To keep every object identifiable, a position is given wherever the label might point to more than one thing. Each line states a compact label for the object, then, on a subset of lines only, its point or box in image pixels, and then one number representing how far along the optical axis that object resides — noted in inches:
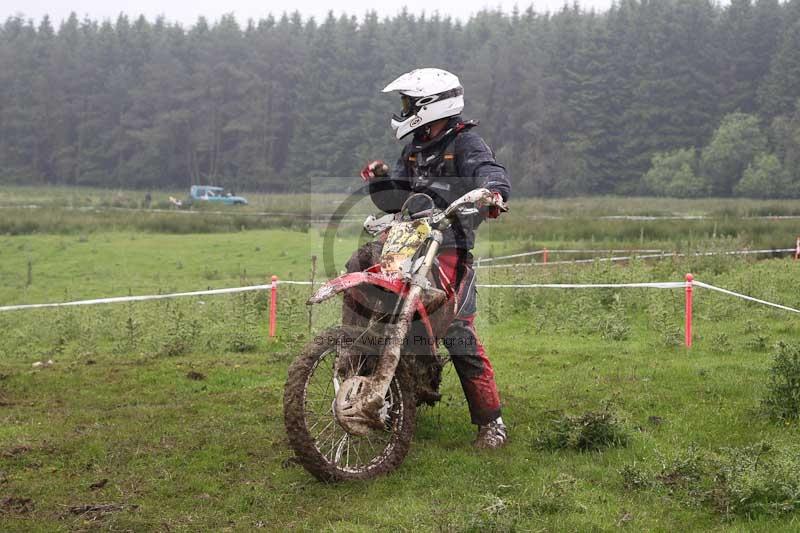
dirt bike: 239.6
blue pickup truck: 2632.9
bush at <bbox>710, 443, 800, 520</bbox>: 213.9
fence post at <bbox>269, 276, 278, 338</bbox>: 508.4
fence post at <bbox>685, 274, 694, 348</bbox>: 459.5
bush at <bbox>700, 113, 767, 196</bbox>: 2696.9
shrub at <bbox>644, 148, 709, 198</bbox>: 2741.1
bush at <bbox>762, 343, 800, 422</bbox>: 295.9
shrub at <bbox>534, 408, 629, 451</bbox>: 271.9
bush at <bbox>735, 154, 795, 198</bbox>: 2420.0
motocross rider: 271.7
